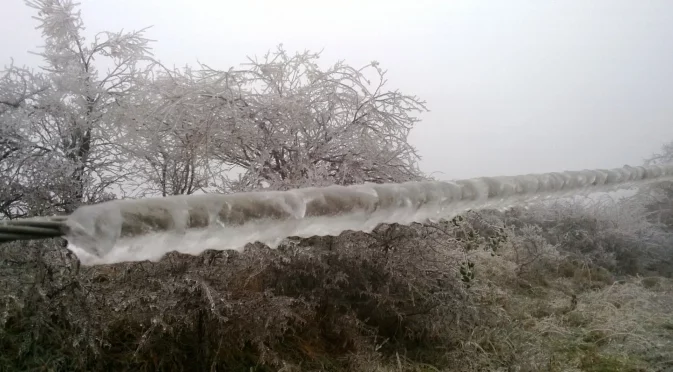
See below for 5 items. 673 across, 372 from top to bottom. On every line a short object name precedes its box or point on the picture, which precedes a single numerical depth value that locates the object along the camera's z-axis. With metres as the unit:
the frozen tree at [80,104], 4.07
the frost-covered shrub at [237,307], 2.48
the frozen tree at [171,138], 3.90
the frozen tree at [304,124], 3.88
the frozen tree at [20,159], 3.70
